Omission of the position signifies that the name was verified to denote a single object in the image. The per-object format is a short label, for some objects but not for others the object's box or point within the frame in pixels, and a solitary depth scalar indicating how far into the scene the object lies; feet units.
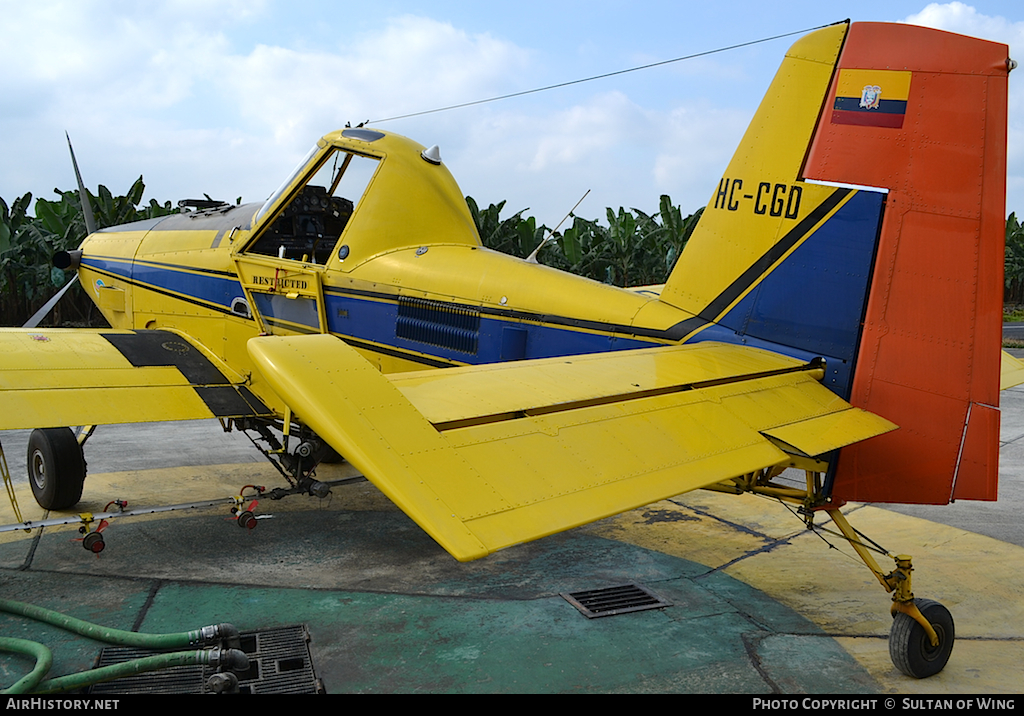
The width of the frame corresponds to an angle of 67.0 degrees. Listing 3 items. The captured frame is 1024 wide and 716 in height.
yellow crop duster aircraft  8.54
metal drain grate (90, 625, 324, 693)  13.01
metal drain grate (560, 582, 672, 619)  16.65
